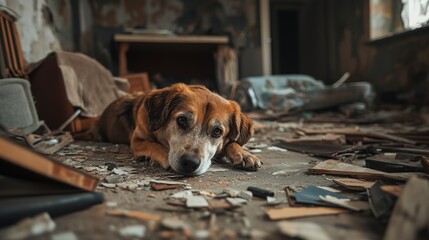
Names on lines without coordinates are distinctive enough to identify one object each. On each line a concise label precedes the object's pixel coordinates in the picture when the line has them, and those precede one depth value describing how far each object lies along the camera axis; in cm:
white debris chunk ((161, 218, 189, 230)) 63
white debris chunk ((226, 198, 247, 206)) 72
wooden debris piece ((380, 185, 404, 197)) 68
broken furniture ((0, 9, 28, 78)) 128
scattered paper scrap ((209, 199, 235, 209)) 71
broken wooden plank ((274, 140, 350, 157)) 115
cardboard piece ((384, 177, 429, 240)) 59
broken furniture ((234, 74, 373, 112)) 244
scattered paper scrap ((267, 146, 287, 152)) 125
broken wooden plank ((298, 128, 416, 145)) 129
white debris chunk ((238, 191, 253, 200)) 76
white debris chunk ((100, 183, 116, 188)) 81
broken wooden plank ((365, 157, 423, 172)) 90
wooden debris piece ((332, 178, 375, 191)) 81
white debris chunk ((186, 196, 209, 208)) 71
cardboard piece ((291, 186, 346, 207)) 73
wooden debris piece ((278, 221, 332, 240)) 60
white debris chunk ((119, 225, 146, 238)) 61
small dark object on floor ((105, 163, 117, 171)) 94
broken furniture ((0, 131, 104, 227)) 62
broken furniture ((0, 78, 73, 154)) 110
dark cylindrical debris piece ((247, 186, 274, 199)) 77
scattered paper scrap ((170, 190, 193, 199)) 76
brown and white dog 90
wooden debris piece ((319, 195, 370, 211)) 71
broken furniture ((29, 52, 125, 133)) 143
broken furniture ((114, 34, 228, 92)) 273
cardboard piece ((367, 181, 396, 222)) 66
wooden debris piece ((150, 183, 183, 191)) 80
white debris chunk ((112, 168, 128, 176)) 91
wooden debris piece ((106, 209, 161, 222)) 65
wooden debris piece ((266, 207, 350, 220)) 67
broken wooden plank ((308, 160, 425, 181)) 86
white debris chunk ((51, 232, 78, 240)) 59
